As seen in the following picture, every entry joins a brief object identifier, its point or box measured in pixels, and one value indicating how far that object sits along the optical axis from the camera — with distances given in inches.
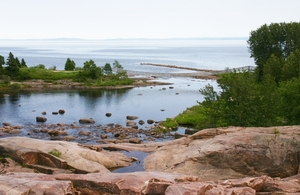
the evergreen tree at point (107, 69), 4828.7
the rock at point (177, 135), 2176.4
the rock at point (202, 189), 815.7
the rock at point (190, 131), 2225.6
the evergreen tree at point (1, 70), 4400.6
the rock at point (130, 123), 2539.6
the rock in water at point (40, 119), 2612.7
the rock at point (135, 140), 2034.4
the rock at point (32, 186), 784.7
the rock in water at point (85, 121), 2603.3
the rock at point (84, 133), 2255.2
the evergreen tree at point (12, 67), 4436.5
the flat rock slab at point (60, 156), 1302.9
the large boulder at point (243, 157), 1259.8
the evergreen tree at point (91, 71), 4579.2
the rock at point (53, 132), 2233.0
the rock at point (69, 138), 2116.0
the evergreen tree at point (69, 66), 5374.0
